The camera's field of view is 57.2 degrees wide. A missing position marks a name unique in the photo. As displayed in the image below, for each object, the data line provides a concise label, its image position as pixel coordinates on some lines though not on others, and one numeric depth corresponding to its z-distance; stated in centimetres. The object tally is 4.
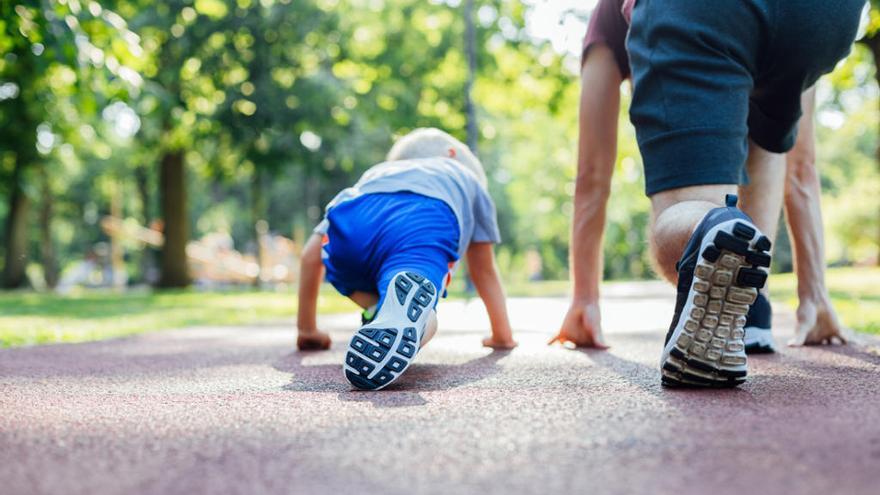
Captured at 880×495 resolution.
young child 231
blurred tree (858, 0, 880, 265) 1093
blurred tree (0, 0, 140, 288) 527
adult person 325
